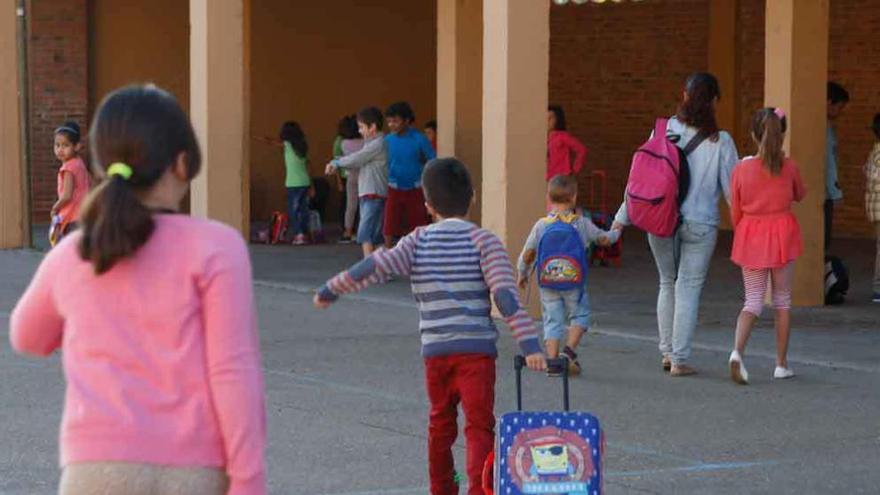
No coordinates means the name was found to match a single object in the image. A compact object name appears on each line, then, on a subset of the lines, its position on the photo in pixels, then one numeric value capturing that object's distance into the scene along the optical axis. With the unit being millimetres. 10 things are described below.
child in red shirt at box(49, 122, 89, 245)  13586
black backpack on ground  14836
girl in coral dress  10562
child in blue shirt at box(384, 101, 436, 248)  16969
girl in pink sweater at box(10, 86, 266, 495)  3695
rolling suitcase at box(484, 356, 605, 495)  5797
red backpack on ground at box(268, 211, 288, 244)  21656
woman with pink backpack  10516
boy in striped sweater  6699
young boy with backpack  10406
